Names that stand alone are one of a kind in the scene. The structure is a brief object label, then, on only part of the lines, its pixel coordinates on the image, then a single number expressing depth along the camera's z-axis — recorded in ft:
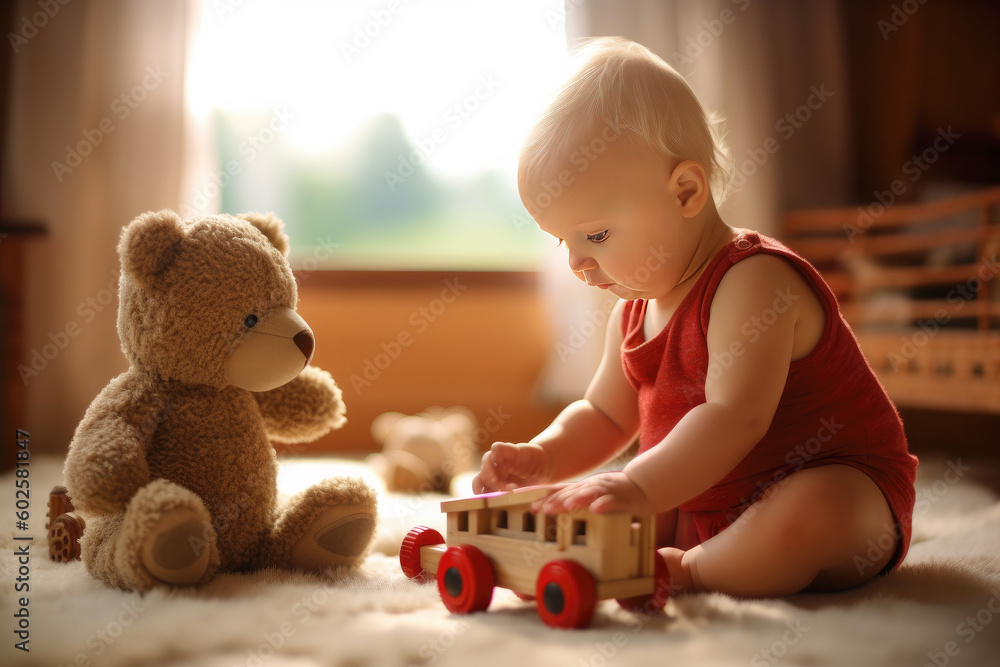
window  6.97
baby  2.26
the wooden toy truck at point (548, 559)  1.95
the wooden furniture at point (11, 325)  5.62
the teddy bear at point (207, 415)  2.29
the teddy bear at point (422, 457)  4.71
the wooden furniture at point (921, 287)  4.63
